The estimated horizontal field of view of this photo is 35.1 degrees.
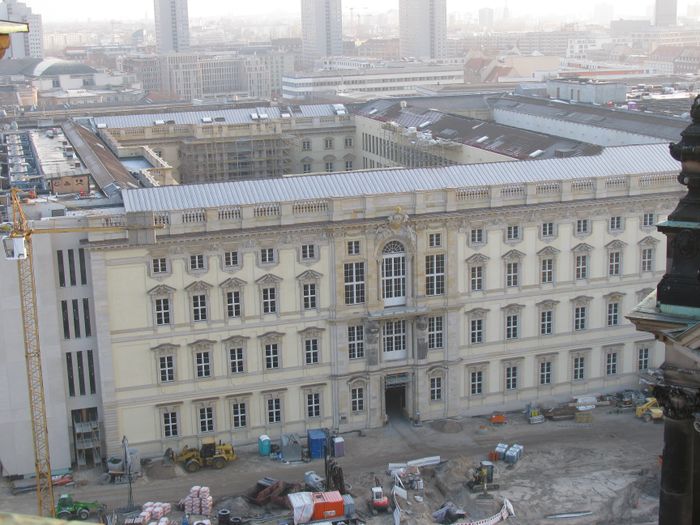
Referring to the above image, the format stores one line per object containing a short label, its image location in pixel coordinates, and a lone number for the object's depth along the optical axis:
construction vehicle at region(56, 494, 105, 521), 68.00
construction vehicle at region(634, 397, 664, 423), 81.81
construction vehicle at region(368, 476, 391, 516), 68.44
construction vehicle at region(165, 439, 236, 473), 75.38
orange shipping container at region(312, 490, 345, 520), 66.38
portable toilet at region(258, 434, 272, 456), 77.81
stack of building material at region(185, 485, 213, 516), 68.31
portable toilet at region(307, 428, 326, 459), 77.19
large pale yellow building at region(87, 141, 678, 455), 75.81
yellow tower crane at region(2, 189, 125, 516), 68.94
